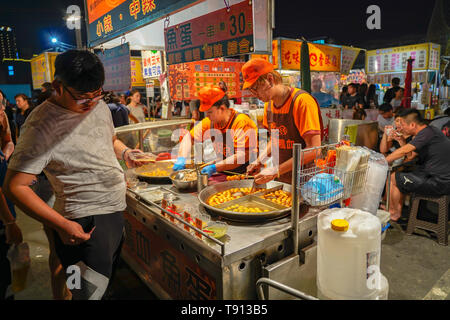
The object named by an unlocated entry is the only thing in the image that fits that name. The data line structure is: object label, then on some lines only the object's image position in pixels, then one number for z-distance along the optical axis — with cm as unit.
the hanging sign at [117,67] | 438
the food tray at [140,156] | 212
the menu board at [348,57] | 1126
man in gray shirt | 143
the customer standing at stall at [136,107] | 724
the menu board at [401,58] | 1165
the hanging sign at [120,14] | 318
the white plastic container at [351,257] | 147
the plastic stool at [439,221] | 375
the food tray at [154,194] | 234
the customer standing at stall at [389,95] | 839
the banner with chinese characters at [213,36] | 277
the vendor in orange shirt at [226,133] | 288
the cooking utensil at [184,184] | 250
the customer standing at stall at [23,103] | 718
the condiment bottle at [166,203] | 212
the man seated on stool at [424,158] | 384
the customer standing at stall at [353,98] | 906
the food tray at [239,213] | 184
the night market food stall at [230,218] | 164
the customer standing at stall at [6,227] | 209
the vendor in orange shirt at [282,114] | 238
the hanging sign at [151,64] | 673
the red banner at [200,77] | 550
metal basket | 164
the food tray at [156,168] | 283
